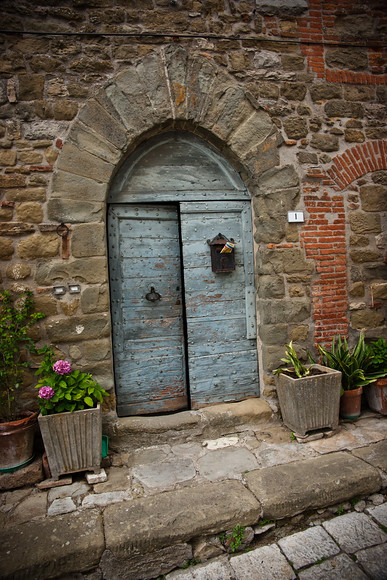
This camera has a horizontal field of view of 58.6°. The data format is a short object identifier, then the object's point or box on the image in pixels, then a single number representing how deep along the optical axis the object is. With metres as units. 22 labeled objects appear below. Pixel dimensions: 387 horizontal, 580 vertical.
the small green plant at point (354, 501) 2.49
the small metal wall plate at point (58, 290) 2.99
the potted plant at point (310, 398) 3.03
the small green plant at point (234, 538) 2.17
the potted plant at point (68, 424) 2.60
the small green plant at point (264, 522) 2.29
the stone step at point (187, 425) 3.09
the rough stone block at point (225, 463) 2.68
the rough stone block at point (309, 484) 2.33
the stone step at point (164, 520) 1.98
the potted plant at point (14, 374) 2.64
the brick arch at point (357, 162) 3.58
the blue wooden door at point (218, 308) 3.46
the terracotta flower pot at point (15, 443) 2.62
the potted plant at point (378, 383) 3.42
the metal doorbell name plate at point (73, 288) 3.02
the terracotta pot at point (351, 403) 3.35
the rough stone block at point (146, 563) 2.01
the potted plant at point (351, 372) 3.35
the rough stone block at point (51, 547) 1.92
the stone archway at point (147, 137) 3.02
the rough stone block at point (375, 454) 2.66
